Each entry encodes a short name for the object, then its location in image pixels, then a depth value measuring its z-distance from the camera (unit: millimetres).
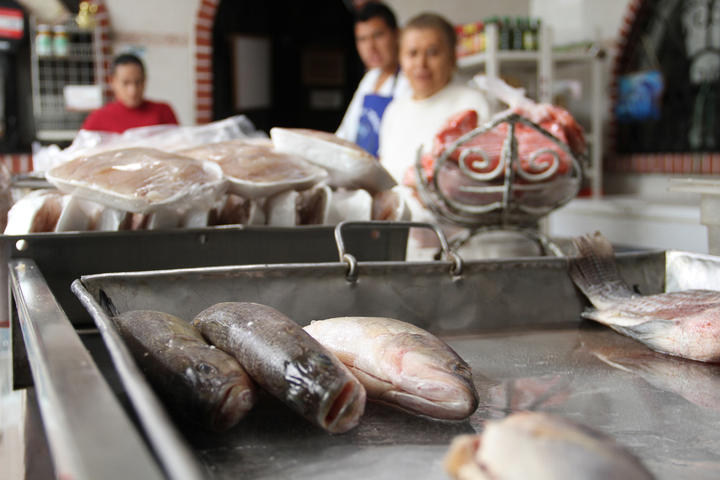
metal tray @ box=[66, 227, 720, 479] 680
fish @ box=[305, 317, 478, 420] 775
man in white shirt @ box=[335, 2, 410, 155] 3734
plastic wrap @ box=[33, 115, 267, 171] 1818
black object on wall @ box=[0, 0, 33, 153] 6398
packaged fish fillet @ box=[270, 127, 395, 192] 1605
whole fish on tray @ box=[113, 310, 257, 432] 717
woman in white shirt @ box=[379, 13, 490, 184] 2881
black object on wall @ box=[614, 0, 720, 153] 5848
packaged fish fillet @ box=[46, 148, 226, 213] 1297
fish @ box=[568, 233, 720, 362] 1058
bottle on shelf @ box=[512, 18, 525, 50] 5199
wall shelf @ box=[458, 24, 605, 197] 5090
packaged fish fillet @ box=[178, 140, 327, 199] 1466
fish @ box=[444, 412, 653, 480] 440
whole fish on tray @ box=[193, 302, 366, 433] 719
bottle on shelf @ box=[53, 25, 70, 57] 6352
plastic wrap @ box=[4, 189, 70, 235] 1297
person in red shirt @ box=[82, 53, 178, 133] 4410
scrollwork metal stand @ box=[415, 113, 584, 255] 1738
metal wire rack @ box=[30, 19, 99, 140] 6484
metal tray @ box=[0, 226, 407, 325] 1197
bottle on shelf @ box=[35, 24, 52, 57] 6367
